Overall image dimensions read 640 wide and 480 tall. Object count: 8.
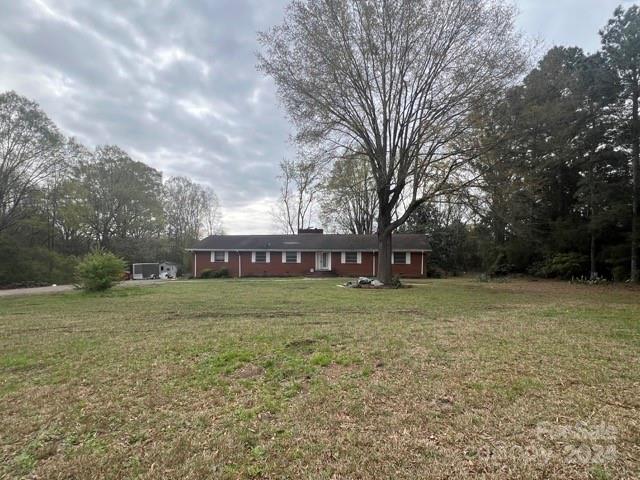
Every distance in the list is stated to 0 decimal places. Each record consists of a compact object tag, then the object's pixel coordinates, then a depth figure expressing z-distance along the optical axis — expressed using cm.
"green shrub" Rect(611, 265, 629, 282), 1789
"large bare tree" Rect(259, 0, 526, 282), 1412
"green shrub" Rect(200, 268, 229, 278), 2898
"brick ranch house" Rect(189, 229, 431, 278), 2880
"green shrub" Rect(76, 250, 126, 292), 1466
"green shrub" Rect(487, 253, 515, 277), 2484
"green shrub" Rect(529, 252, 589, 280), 2056
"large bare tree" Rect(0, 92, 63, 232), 2169
